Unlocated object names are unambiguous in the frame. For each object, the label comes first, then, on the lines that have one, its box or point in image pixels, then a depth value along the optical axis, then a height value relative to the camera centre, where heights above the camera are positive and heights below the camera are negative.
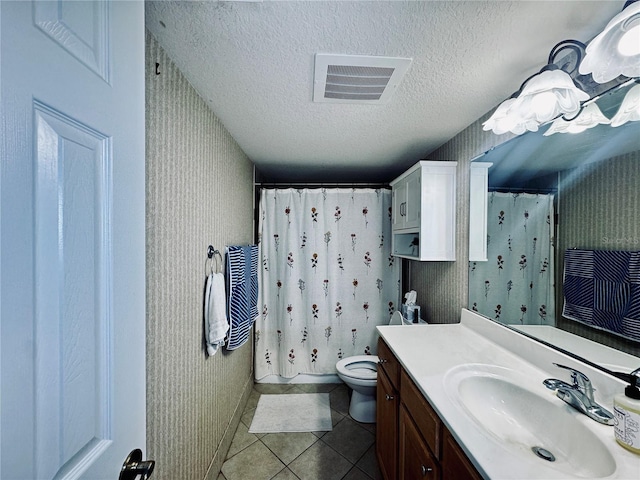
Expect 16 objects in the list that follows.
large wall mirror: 0.91 +0.07
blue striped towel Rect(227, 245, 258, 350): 1.79 -0.39
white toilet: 2.09 -1.13
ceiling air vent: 1.14 +0.73
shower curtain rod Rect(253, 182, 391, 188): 2.88 +0.56
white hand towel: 1.53 -0.42
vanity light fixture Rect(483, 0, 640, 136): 0.79 +0.54
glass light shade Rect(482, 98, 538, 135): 1.19 +0.53
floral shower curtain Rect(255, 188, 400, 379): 2.77 -0.33
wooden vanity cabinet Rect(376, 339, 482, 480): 0.85 -0.77
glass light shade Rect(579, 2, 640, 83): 0.76 +0.55
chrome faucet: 0.84 -0.51
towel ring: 1.60 -0.11
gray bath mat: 2.12 -1.45
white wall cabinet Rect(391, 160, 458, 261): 1.94 +0.20
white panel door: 0.35 +0.00
